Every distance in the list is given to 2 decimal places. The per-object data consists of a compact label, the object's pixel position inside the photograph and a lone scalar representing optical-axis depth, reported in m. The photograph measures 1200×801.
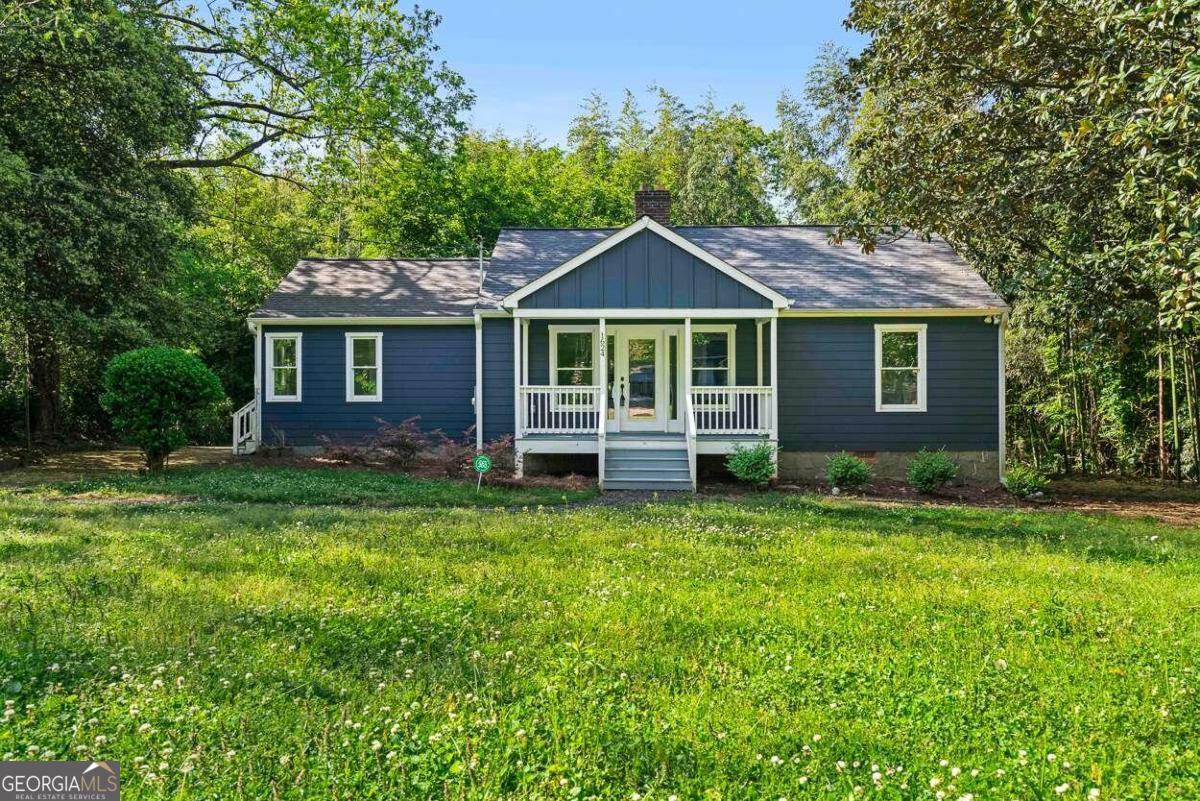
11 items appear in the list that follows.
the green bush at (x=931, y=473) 12.44
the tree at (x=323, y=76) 18.44
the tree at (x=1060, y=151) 6.71
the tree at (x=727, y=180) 31.39
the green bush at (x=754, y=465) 12.70
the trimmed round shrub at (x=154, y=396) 12.87
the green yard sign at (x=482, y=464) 11.62
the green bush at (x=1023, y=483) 12.29
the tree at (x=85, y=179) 13.48
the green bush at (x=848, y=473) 12.70
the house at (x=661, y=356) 13.64
